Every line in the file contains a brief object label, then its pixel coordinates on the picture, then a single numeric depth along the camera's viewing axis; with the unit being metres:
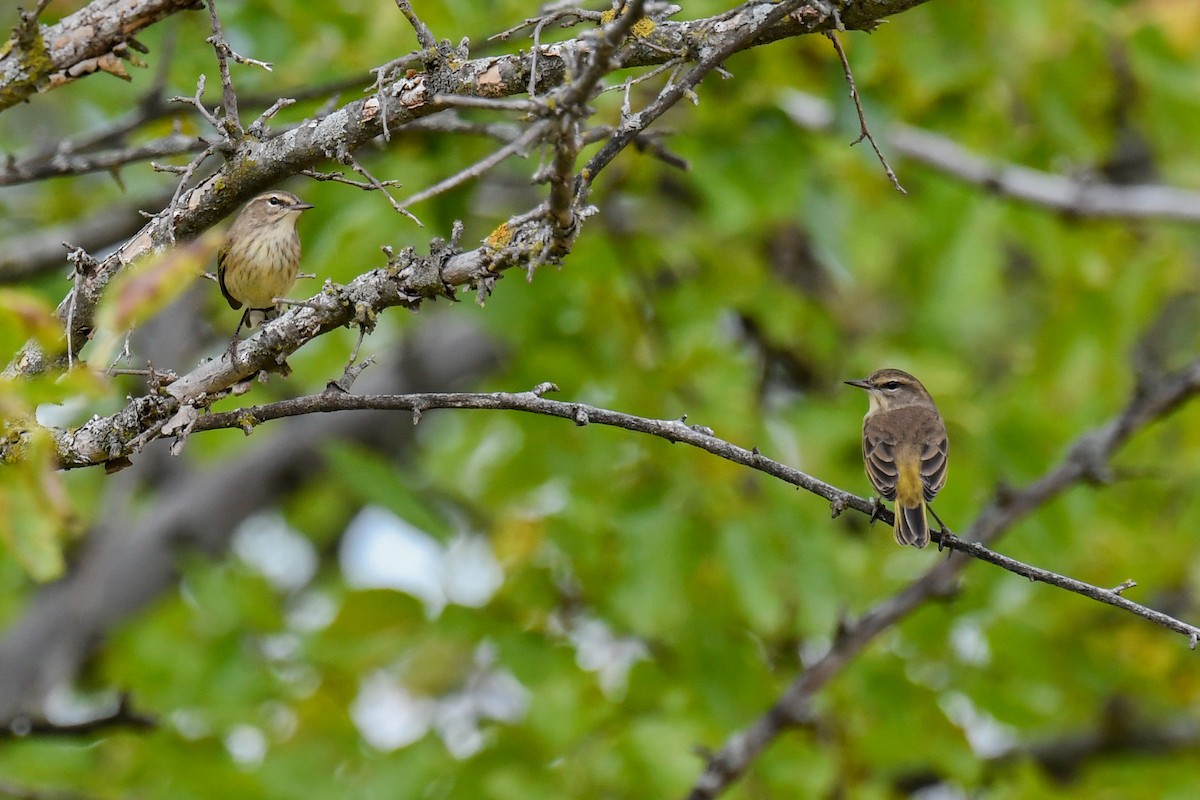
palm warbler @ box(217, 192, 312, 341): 9.79
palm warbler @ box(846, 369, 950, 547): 9.90
